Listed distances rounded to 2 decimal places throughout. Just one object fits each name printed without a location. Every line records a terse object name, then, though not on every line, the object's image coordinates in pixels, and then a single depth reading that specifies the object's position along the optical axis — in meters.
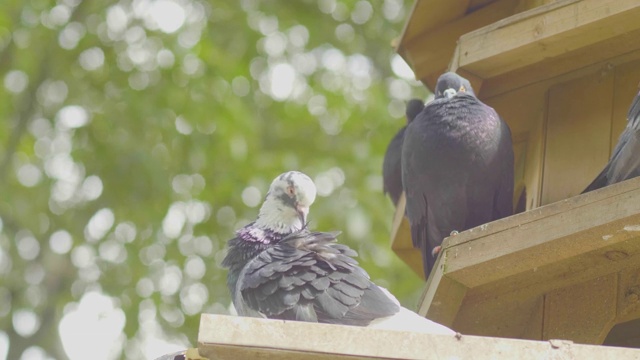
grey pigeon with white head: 7.72
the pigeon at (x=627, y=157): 7.90
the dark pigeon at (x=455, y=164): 9.70
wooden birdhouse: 7.43
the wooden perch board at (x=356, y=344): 6.10
